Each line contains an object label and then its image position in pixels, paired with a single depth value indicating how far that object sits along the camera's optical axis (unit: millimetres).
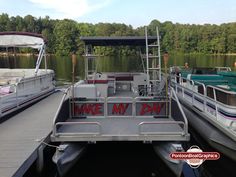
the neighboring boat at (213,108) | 4129
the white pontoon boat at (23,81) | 5700
